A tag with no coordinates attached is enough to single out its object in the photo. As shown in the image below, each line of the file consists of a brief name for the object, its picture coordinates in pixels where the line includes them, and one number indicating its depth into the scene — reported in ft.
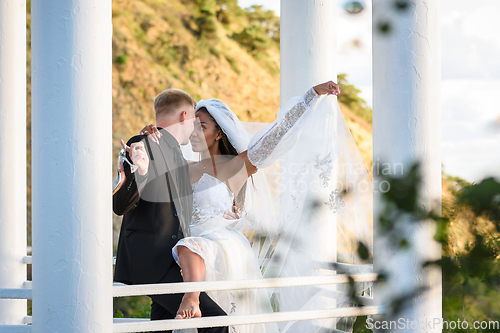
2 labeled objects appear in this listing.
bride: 14.76
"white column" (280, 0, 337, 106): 19.13
